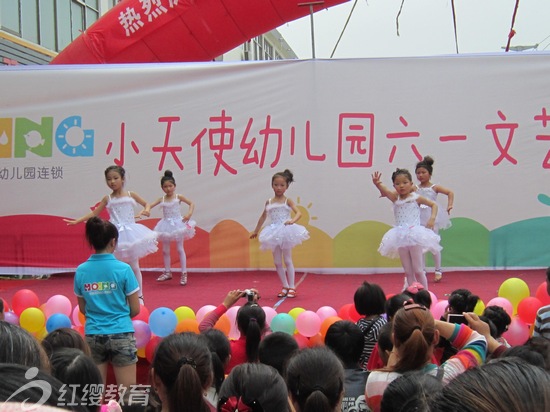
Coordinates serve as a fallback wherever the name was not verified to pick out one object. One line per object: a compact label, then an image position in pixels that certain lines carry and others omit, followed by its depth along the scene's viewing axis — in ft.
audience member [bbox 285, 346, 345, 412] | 6.24
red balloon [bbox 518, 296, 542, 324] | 12.61
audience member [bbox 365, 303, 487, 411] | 6.90
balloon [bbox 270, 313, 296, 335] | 12.94
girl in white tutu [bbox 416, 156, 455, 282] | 21.49
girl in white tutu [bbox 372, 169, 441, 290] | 18.07
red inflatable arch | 23.00
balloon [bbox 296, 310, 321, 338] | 13.01
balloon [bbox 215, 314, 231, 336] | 12.82
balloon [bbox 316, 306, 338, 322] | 13.66
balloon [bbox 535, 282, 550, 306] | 13.65
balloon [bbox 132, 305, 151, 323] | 14.37
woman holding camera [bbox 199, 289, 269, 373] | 10.18
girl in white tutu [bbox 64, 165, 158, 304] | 19.04
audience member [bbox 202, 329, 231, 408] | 8.21
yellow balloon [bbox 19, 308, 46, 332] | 14.24
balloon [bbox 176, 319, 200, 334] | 13.08
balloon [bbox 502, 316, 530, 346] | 12.39
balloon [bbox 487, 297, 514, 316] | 13.41
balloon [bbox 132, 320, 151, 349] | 13.02
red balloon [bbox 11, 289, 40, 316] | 15.84
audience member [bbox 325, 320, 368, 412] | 8.86
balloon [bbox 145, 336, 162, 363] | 13.11
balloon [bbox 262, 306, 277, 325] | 13.73
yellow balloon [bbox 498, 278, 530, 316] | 14.55
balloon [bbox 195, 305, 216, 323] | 14.15
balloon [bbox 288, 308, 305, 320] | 14.05
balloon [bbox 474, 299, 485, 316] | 12.93
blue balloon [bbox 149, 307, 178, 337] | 12.95
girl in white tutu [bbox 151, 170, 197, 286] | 22.75
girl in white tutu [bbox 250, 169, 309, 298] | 20.13
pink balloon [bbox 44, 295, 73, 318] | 15.29
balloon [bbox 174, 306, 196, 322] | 14.03
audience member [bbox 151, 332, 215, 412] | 6.33
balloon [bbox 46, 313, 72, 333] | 13.76
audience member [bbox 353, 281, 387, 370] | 10.15
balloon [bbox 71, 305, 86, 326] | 14.54
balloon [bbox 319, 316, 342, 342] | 12.84
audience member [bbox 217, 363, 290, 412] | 5.93
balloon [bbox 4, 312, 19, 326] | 14.26
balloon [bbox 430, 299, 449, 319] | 13.01
